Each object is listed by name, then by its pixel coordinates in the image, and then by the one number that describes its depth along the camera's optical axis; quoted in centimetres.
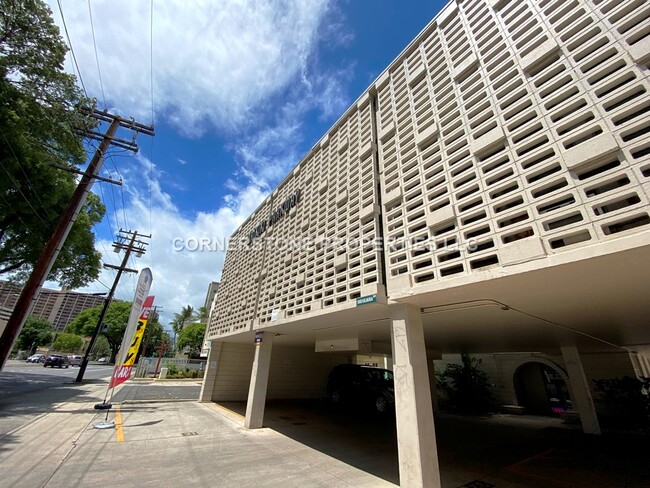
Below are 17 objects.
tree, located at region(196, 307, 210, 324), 4588
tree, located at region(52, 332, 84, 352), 5122
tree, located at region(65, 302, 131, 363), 4243
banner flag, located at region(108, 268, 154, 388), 791
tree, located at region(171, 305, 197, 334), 4600
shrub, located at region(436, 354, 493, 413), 1262
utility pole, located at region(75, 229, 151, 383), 1660
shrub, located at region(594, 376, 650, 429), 859
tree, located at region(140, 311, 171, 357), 4192
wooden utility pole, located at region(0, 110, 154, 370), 789
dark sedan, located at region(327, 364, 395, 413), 1010
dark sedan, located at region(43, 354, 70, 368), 2875
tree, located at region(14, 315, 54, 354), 4475
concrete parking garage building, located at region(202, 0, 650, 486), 303
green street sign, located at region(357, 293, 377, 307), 463
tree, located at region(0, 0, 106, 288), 761
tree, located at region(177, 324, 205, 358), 4152
